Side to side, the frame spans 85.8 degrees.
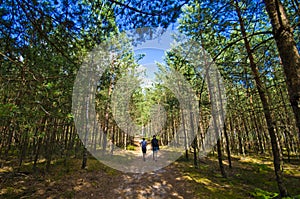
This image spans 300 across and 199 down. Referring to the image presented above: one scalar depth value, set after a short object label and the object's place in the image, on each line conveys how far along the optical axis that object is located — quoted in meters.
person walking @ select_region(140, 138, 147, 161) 14.47
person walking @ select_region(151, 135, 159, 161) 13.48
